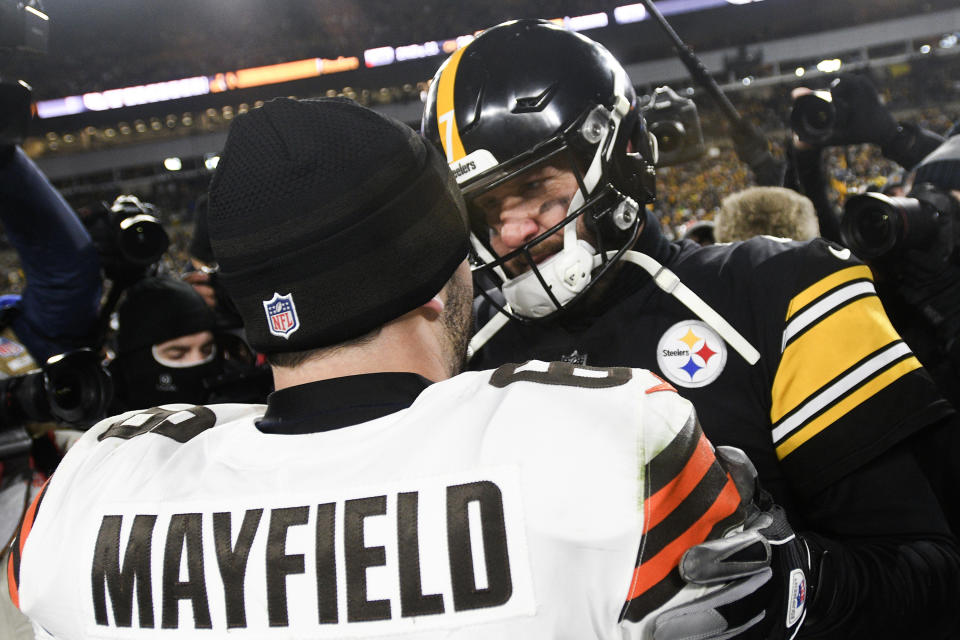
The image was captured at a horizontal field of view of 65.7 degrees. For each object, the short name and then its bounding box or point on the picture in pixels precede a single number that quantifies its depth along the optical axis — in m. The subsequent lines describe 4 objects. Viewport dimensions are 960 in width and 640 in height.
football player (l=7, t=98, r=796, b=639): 0.82
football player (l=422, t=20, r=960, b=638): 1.31
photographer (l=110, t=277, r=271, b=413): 3.23
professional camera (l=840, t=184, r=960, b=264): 1.91
